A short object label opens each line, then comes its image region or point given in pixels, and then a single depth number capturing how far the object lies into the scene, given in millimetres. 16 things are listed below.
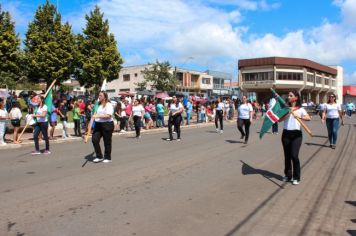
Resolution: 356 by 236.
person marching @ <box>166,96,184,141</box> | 15547
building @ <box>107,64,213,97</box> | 75375
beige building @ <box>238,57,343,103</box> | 77750
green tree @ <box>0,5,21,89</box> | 19297
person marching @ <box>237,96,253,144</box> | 14656
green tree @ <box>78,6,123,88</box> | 39250
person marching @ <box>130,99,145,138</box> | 16891
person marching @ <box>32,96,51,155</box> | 11188
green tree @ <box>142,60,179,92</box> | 54844
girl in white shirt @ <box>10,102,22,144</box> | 13664
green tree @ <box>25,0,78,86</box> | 35281
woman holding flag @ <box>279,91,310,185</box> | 7566
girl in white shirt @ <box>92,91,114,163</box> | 9688
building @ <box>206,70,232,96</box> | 88250
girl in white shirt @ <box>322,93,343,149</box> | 13250
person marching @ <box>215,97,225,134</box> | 18777
